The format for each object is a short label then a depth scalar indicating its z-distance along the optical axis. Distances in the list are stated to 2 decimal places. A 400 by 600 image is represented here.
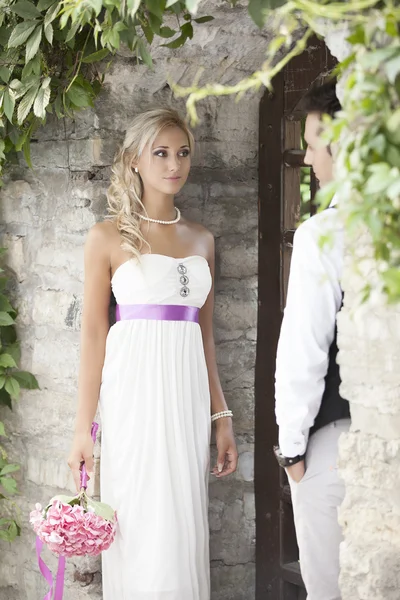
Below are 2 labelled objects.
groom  4.14
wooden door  6.11
